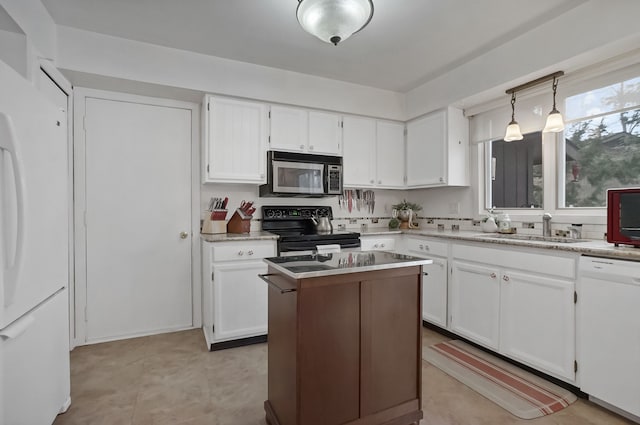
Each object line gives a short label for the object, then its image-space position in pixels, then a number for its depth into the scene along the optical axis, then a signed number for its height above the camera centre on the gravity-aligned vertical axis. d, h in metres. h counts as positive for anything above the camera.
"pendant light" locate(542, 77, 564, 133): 2.43 +0.65
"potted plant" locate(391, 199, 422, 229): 3.93 -0.01
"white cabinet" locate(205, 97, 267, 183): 2.99 +0.64
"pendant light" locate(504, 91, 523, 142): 2.79 +0.66
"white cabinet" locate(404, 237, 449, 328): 3.01 -0.65
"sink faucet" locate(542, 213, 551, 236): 2.66 -0.11
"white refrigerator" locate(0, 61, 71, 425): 1.26 -0.21
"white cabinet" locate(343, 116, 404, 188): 3.64 +0.65
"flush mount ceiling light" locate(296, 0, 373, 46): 1.75 +1.05
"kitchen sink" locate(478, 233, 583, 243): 2.41 -0.21
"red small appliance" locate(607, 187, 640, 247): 1.93 -0.03
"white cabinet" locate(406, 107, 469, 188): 3.38 +0.65
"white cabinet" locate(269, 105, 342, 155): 3.26 +0.81
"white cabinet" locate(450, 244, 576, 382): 2.08 -0.67
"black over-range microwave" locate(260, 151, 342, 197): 3.20 +0.35
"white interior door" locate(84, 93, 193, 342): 2.92 -0.08
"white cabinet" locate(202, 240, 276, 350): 2.74 -0.69
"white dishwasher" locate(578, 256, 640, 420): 1.75 -0.67
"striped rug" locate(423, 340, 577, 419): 1.96 -1.14
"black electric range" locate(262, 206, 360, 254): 2.93 -0.20
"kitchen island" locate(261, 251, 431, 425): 1.46 -0.62
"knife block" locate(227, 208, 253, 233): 3.16 -0.12
